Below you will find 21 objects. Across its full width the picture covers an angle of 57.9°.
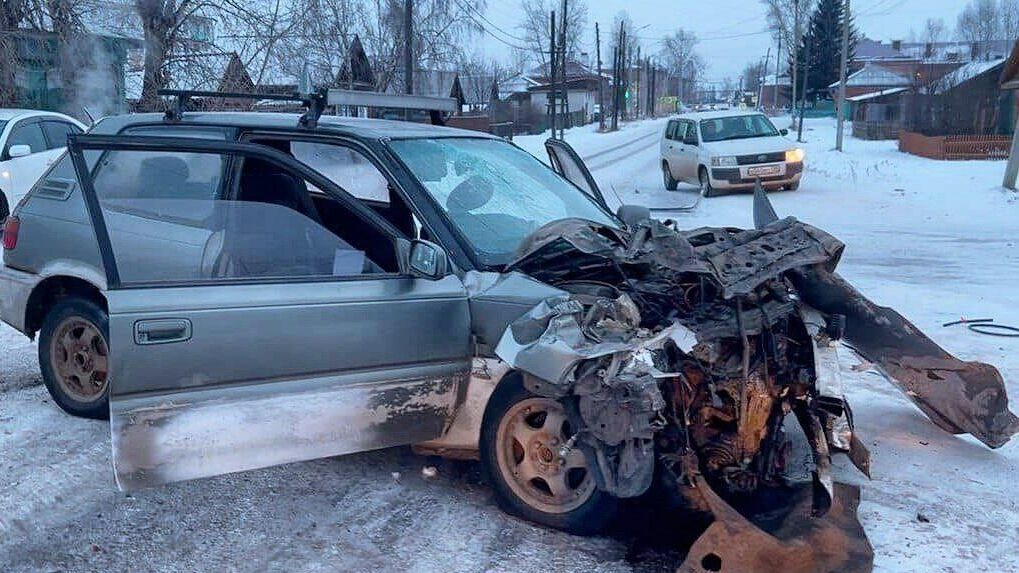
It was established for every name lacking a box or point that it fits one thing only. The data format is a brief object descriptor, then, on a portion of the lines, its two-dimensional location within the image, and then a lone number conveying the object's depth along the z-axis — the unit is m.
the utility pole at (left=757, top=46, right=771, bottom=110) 100.82
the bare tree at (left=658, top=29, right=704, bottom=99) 144.88
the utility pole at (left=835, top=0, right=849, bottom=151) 35.75
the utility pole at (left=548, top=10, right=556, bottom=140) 39.38
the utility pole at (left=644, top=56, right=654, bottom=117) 111.81
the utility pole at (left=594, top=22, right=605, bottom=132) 64.75
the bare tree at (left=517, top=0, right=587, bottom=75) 67.44
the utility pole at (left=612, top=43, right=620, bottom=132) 64.19
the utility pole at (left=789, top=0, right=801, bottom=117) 60.56
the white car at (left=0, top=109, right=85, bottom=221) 12.20
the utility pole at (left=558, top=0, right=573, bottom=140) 44.50
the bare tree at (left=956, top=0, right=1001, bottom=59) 111.44
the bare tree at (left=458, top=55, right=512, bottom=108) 63.48
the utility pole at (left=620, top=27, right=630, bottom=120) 76.62
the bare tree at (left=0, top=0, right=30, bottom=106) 19.19
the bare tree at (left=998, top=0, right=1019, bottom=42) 104.88
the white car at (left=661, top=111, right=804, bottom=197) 18.05
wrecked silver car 3.64
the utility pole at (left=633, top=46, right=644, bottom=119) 102.49
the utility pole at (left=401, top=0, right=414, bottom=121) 21.69
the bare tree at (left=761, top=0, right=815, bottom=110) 64.06
